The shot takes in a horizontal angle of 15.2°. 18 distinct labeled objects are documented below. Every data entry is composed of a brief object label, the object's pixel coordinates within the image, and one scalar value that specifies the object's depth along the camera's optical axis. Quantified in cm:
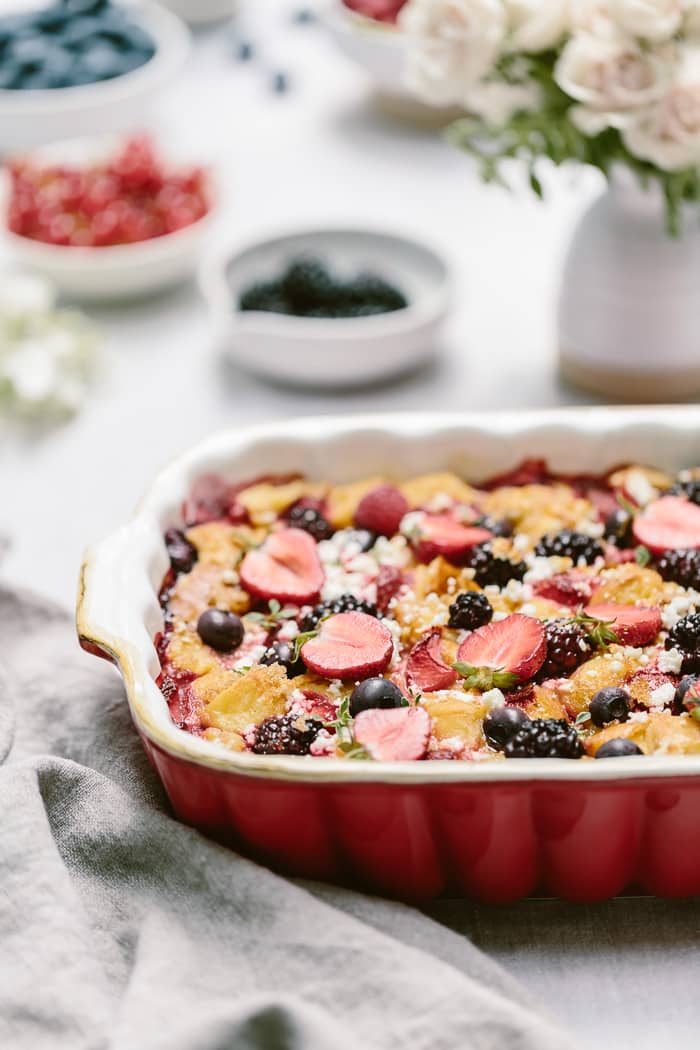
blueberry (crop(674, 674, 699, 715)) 86
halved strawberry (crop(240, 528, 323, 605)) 92
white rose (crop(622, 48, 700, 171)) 95
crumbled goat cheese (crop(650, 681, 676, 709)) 87
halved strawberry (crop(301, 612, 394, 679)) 88
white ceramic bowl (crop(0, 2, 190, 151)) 129
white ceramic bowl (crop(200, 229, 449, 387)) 109
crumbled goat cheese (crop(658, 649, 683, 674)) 88
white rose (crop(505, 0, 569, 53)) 96
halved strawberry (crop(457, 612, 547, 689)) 87
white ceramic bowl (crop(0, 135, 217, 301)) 116
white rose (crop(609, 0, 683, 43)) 93
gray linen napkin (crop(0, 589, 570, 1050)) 80
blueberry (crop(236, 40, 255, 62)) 153
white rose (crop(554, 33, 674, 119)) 94
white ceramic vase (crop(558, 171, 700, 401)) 104
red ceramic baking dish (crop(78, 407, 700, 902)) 81
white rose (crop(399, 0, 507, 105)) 96
